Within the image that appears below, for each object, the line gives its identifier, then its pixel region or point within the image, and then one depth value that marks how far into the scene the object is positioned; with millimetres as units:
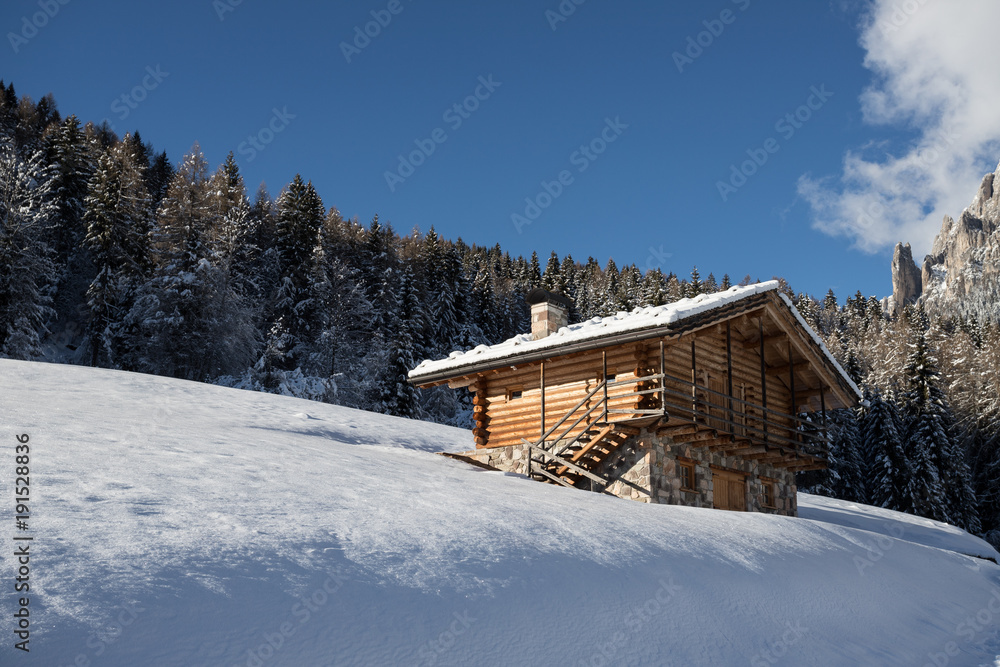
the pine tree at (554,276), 81888
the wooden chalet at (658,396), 17797
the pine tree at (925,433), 41188
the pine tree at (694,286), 75062
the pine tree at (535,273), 91500
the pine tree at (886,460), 43000
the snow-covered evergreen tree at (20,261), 34875
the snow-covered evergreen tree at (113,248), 41625
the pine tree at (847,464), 49281
